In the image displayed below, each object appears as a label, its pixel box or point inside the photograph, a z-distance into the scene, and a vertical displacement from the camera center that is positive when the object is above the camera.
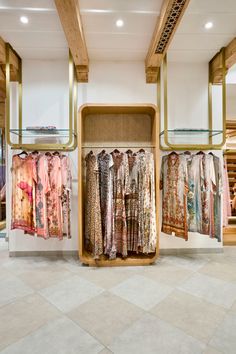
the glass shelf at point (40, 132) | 2.75 +0.66
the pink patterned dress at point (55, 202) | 2.60 -0.26
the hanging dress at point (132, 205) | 2.59 -0.31
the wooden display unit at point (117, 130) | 2.92 +0.72
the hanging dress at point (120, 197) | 2.55 -0.20
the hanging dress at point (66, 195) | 2.61 -0.17
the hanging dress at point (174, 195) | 2.66 -0.19
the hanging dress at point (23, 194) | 2.60 -0.16
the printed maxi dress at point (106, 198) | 2.53 -0.21
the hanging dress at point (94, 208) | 2.53 -0.33
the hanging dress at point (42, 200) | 2.57 -0.23
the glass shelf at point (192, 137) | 2.98 +0.62
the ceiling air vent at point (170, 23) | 1.77 +1.51
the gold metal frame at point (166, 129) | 2.79 +0.69
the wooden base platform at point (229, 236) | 3.38 -0.93
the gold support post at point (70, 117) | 2.61 +0.86
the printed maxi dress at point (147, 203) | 2.55 -0.28
